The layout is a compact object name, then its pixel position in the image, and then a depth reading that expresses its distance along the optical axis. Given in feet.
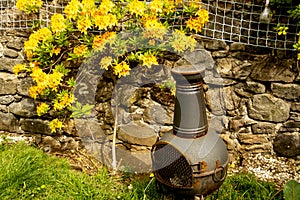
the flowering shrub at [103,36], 11.16
